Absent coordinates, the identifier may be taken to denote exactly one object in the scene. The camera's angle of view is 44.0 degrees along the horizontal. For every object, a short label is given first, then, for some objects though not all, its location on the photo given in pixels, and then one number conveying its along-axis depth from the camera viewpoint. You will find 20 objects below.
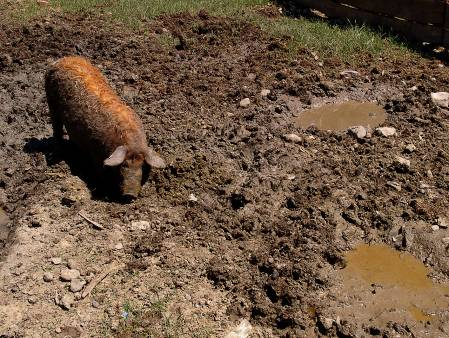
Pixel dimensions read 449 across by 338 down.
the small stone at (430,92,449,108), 6.43
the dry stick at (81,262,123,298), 4.18
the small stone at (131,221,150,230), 4.76
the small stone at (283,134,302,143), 5.84
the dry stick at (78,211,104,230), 4.74
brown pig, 5.01
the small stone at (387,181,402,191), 5.18
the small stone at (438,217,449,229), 4.76
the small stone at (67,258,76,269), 4.39
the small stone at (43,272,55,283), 4.29
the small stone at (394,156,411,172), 5.38
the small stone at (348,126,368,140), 5.88
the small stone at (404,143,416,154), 5.66
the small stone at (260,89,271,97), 6.73
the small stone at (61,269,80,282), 4.29
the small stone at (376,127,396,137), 5.91
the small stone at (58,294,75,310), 4.07
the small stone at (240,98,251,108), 6.53
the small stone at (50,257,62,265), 4.43
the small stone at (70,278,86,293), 4.20
